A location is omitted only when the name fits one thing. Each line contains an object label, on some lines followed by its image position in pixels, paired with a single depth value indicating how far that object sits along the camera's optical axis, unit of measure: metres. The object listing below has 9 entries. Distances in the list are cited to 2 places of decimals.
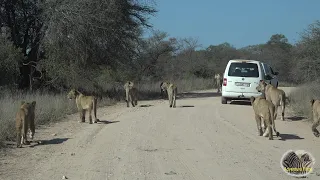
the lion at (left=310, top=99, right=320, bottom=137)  11.99
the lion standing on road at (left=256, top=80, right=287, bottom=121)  15.95
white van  21.19
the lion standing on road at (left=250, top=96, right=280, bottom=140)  11.56
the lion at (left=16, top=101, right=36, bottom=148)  10.79
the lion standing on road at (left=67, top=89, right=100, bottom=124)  14.84
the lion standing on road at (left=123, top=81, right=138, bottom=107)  21.33
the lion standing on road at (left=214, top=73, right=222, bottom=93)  35.88
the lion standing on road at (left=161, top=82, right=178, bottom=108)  20.11
